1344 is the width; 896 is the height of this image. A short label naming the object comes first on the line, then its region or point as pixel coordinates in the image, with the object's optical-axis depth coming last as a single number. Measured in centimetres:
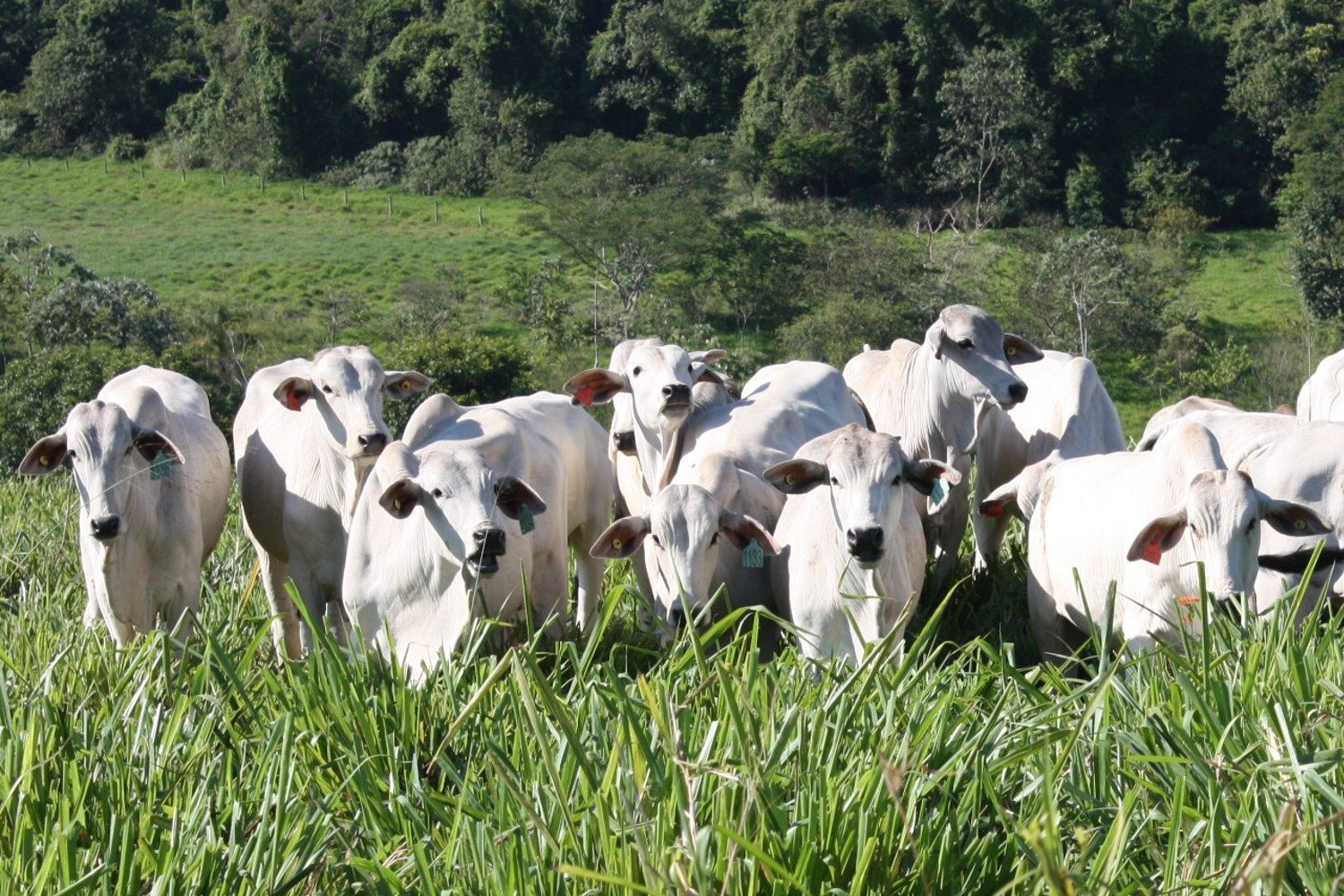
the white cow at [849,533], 1203
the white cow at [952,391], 1620
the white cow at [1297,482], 1198
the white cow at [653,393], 1593
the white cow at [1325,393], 1619
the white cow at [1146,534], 1123
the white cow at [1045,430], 1633
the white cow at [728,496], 1241
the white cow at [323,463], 1448
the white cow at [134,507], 1315
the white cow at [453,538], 1201
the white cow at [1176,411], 1547
